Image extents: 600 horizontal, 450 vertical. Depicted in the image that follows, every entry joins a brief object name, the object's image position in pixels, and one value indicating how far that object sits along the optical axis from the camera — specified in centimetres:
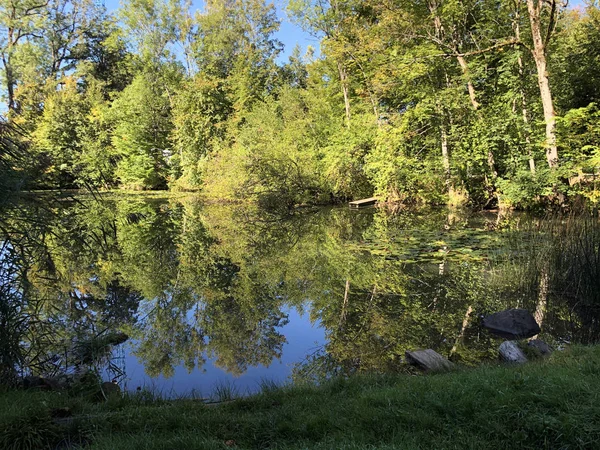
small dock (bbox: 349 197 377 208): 2086
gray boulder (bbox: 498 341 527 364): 442
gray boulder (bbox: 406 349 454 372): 435
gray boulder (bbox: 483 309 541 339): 539
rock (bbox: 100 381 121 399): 389
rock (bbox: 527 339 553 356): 460
